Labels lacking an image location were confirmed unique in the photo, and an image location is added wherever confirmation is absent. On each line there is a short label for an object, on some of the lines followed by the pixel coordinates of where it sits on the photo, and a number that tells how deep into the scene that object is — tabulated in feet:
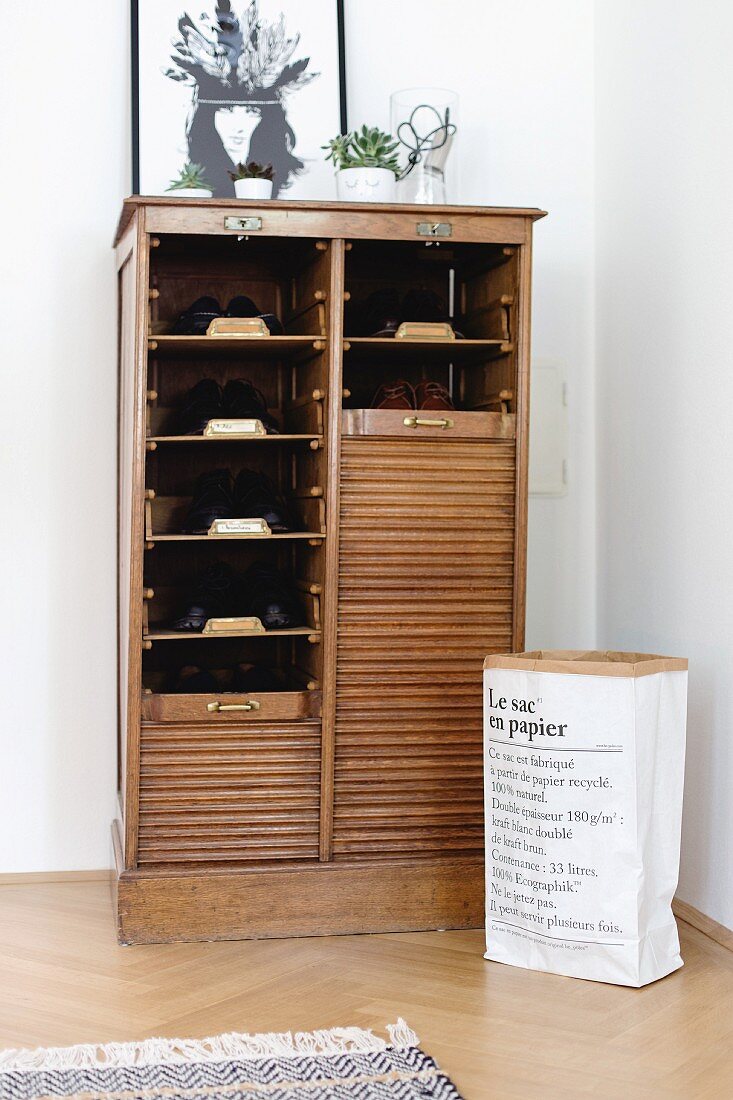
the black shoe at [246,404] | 10.51
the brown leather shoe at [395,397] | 10.53
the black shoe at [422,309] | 10.69
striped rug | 7.21
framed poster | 11.47
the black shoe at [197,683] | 10.32
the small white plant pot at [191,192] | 10.21
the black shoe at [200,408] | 10.29
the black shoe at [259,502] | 10.34
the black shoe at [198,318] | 10.28
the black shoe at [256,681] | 10.50
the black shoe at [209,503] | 10.19
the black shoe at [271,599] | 10.30
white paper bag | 8.90
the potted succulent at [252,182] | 10.34
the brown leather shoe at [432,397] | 10.56
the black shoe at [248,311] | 10.44
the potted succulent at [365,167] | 10.48
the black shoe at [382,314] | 10.50
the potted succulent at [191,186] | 10.23
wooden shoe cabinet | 9.91
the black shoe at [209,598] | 10.23
